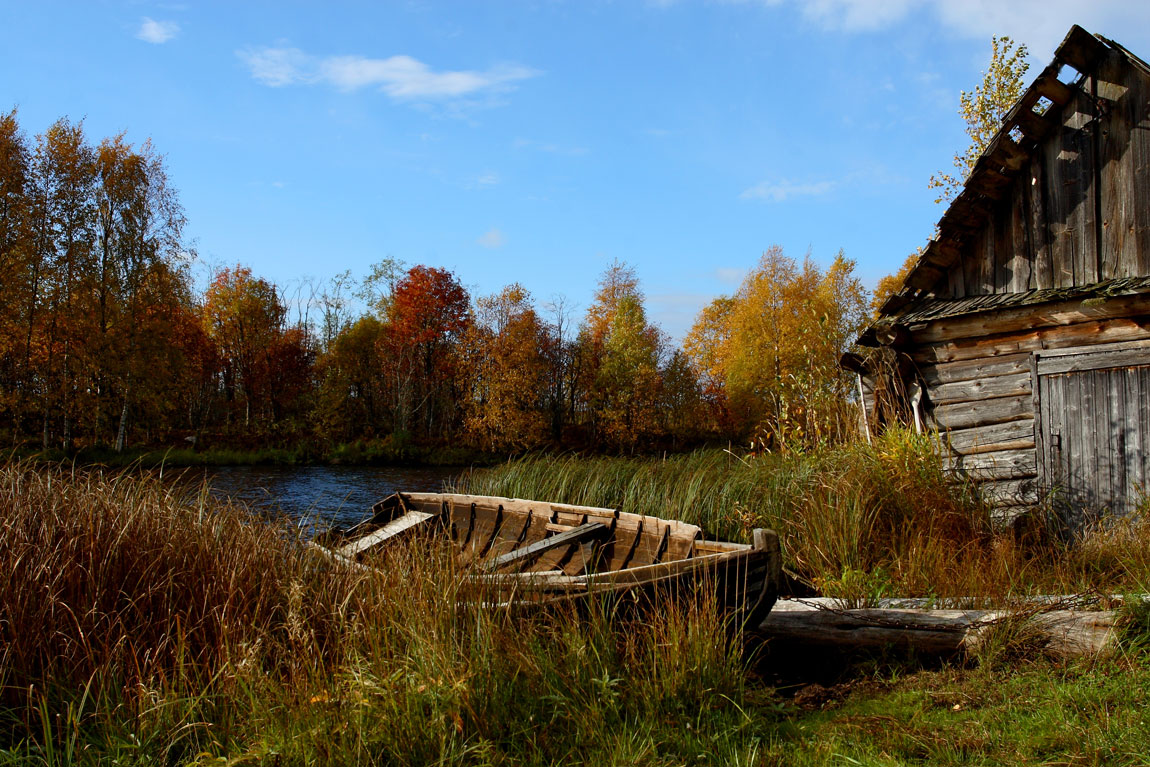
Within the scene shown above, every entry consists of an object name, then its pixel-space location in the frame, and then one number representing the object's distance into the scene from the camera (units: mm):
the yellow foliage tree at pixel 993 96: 17562
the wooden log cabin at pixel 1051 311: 8031
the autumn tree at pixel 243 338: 35281
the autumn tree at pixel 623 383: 34781
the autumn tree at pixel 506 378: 32094
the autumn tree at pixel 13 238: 20828
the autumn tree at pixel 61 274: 22219
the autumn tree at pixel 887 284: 35000
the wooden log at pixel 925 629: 4680
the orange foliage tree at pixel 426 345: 34562
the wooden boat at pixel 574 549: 5062
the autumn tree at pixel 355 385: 33238
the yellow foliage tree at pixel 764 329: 33281
